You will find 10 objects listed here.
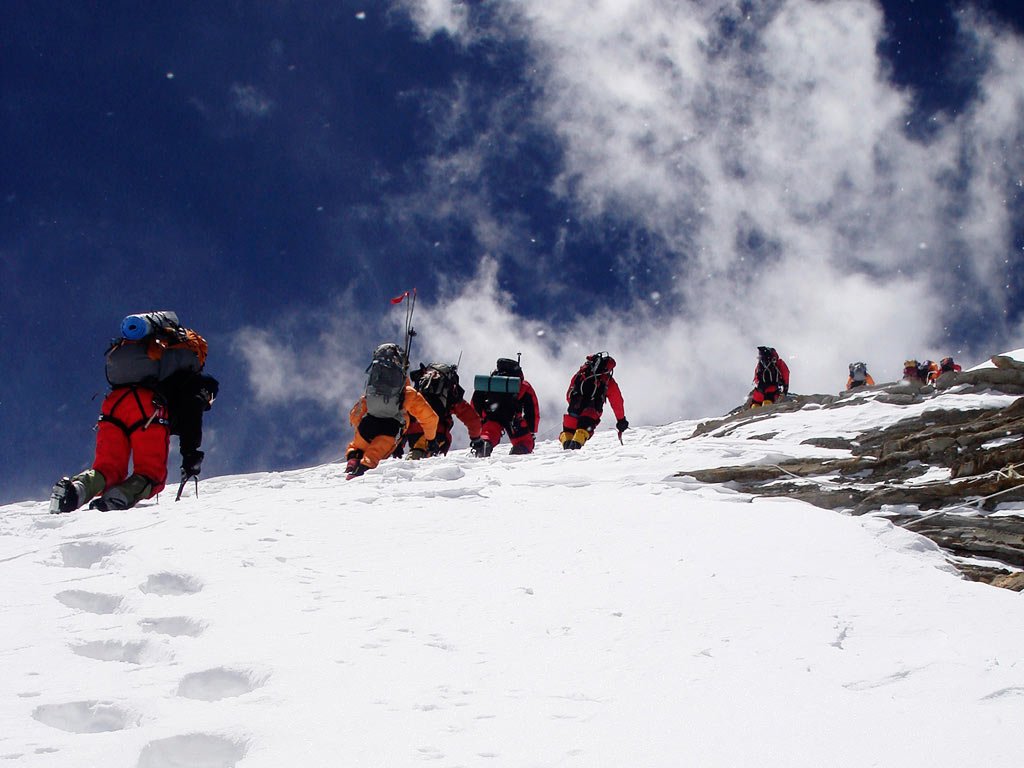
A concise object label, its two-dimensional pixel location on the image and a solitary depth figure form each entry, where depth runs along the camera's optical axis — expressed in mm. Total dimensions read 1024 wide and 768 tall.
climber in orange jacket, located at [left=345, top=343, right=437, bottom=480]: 9688
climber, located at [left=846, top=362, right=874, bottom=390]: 21938
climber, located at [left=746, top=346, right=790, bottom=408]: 18609
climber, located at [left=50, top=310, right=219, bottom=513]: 6441
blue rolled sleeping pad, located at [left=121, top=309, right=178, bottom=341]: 6516
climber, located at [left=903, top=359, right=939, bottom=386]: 22141
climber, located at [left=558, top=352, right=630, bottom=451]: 13617
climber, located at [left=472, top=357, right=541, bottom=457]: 13859
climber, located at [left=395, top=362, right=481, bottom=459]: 13859
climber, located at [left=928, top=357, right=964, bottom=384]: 20656
